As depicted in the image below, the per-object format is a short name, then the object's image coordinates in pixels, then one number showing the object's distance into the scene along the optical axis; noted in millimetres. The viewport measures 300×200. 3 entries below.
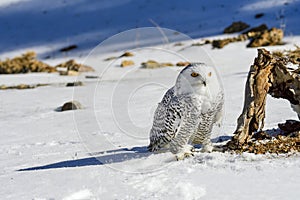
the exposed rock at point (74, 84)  9423
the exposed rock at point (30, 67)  12736
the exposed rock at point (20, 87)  10367
